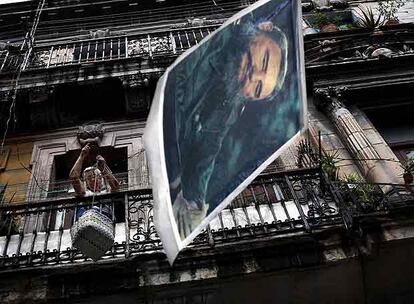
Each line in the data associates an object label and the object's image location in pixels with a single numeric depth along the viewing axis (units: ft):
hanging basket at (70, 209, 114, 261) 16.43
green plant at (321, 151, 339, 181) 22.71
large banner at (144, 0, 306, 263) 11.87
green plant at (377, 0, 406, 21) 38.42
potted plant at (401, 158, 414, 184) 22.54
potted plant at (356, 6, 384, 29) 34.68
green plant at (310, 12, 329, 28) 38.75
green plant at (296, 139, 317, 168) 25.18
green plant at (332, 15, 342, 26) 40.65
